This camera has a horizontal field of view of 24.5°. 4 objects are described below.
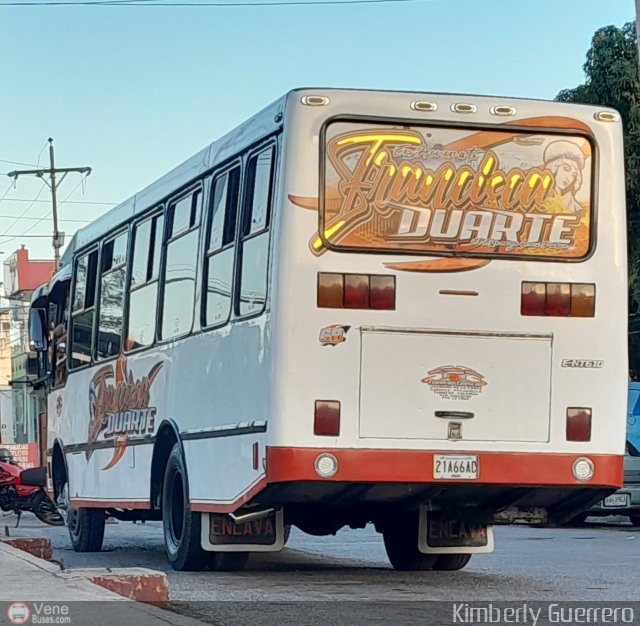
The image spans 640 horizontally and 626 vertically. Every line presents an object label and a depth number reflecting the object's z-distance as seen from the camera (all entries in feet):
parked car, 62.64
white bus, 32.68
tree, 87.30
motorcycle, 74.79
